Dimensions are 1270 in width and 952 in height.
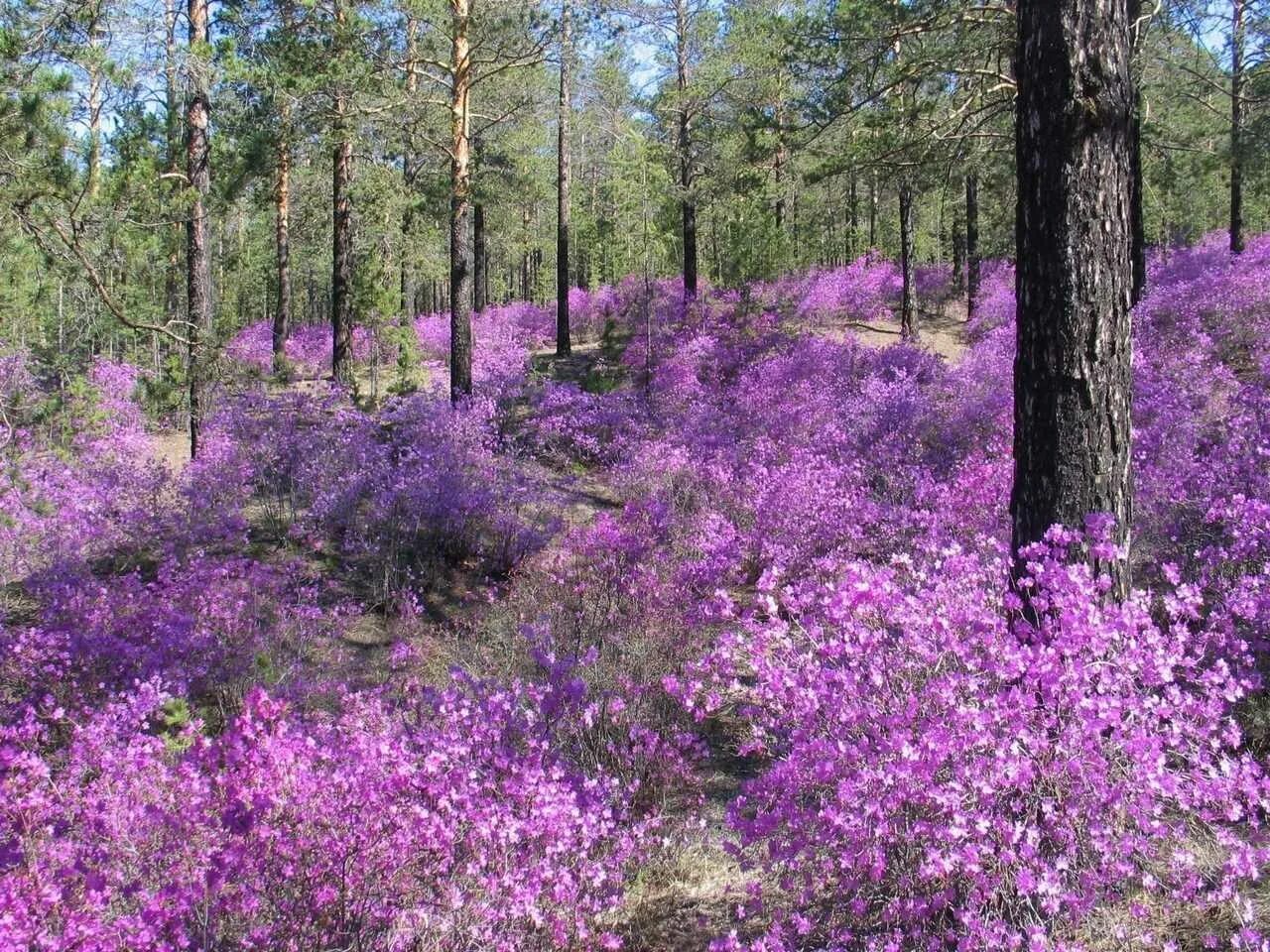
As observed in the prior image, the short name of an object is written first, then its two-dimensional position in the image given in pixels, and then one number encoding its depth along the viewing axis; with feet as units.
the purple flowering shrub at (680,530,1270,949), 8.17
